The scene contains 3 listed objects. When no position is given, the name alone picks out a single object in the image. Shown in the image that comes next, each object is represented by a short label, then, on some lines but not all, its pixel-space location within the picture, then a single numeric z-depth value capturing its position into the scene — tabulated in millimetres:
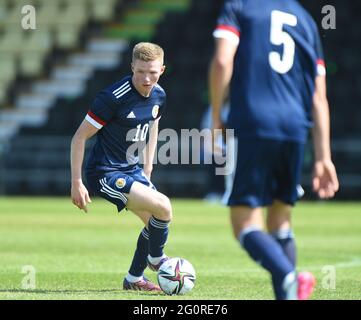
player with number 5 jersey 10109
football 13773
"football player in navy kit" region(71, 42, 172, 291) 13617
